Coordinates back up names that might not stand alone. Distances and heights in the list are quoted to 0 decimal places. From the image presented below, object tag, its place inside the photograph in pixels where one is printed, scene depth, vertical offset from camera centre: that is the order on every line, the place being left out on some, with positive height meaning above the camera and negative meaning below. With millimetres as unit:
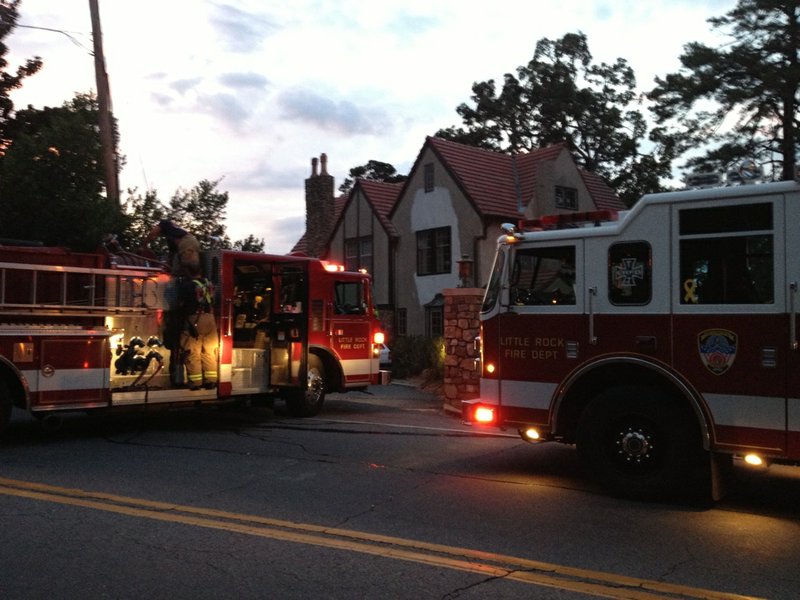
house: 26344 +4250
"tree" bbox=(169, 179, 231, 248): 20094 +3069
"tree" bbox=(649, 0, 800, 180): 22969 +7612
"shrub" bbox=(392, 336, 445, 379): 20175 -706
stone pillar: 13219 -277
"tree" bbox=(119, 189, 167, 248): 17609 +2669
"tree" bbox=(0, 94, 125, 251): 15727 +2850
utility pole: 14602 +4010
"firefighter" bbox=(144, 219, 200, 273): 10516 +1117
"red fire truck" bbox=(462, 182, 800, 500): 6027 -60
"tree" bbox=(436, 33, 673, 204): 42156 +11938
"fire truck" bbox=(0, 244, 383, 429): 9125 -60
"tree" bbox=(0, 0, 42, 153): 21797 +7454
